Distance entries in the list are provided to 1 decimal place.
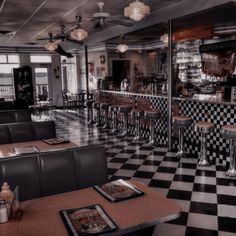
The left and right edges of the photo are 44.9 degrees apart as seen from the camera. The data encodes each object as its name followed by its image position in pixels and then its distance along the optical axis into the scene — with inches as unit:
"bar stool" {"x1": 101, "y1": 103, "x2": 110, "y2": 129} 339.3
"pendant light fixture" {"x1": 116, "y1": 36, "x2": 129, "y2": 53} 375.8
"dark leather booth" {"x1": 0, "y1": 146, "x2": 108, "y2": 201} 91.8
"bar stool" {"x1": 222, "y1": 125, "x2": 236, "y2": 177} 168.6
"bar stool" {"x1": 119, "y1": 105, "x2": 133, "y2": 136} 290.7
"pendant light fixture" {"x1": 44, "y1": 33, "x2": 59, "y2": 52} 306.8
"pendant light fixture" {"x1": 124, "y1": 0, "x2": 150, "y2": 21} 154.4
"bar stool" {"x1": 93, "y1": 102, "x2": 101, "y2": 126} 358.9
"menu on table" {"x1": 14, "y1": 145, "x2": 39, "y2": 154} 119.9
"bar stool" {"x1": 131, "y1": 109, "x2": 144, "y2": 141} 272.8
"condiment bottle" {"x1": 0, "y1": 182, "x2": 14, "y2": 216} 67.3
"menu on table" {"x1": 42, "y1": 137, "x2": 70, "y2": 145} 138.4
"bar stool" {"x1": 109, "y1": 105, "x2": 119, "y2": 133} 324.7
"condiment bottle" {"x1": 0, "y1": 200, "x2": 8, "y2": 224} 65.0
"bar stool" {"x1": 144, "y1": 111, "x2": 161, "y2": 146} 245.9
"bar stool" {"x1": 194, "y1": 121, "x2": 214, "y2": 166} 191.2
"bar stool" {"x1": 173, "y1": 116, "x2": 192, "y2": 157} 210.1
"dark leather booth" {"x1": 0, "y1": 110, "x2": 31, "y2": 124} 216.1
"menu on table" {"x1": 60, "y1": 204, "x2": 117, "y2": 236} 60.5
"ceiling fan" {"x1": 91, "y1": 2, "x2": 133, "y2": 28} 203.7
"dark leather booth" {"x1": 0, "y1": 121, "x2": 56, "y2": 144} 163.2
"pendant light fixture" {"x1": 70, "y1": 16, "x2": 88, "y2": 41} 229.0
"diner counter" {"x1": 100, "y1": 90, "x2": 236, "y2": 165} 197.2
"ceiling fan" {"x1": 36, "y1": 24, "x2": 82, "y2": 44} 294.8
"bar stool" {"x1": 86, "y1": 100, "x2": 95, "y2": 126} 390.2
